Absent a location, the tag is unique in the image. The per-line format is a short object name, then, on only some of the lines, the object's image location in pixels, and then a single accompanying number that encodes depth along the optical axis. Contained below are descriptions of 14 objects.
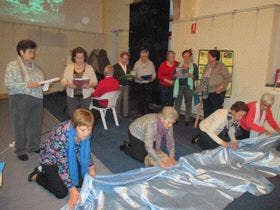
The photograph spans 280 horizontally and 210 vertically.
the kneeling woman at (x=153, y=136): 2.45
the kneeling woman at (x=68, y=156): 1.90
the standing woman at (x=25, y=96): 2.81
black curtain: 6.04
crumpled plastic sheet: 2.03
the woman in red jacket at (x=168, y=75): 4.81
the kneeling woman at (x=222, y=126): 2.92
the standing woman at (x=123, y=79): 4.82
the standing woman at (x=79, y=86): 3.67
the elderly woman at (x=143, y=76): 4.95
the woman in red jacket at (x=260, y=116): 3.12
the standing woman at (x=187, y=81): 4.62
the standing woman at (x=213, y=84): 4.22
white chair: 4.25
